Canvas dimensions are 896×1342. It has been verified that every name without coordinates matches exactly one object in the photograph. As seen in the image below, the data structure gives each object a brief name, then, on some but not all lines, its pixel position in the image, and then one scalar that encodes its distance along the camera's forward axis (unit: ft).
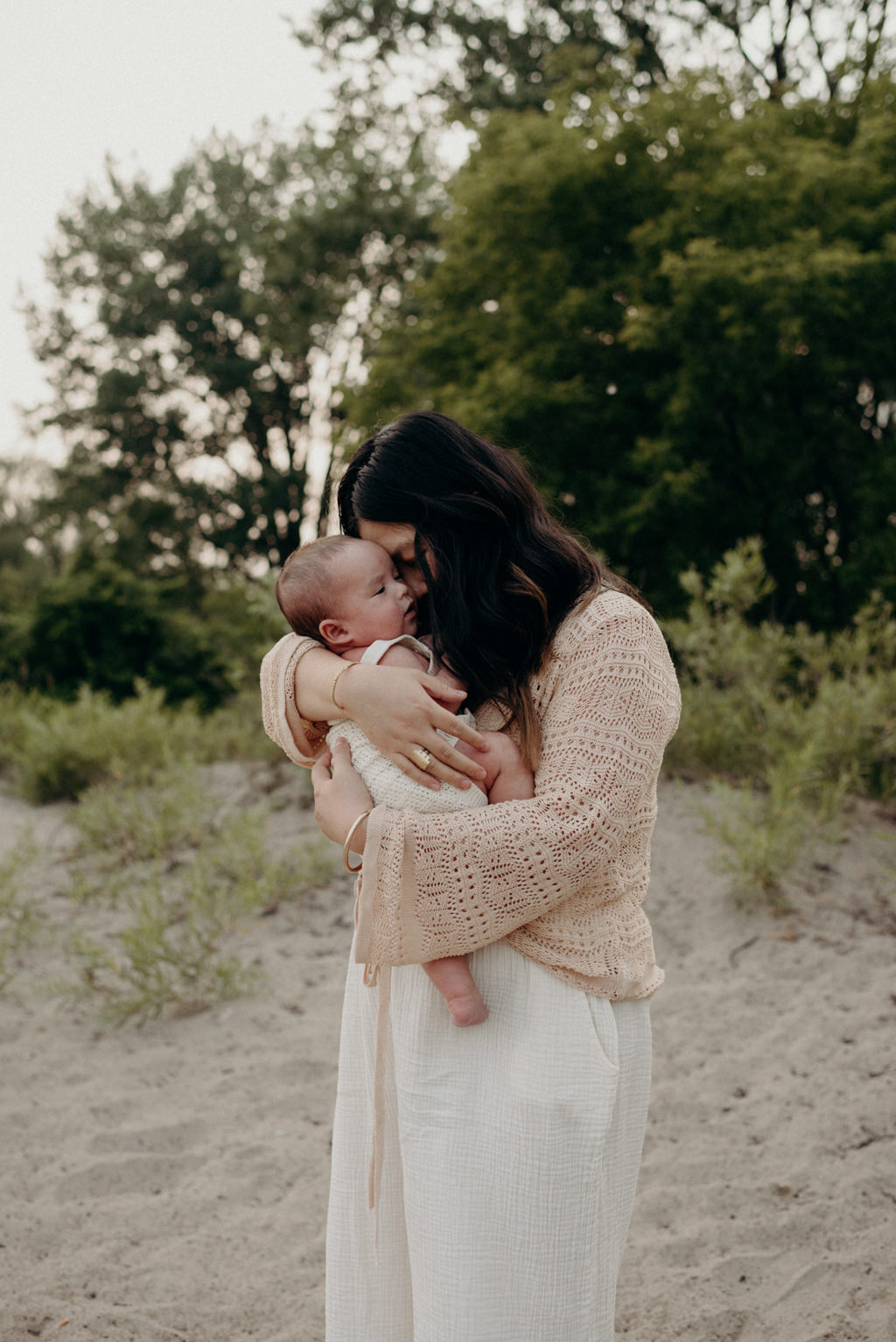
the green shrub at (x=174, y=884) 12.96
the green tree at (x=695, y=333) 29.53
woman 4.53
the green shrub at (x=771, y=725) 14.79
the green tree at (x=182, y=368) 70.79
